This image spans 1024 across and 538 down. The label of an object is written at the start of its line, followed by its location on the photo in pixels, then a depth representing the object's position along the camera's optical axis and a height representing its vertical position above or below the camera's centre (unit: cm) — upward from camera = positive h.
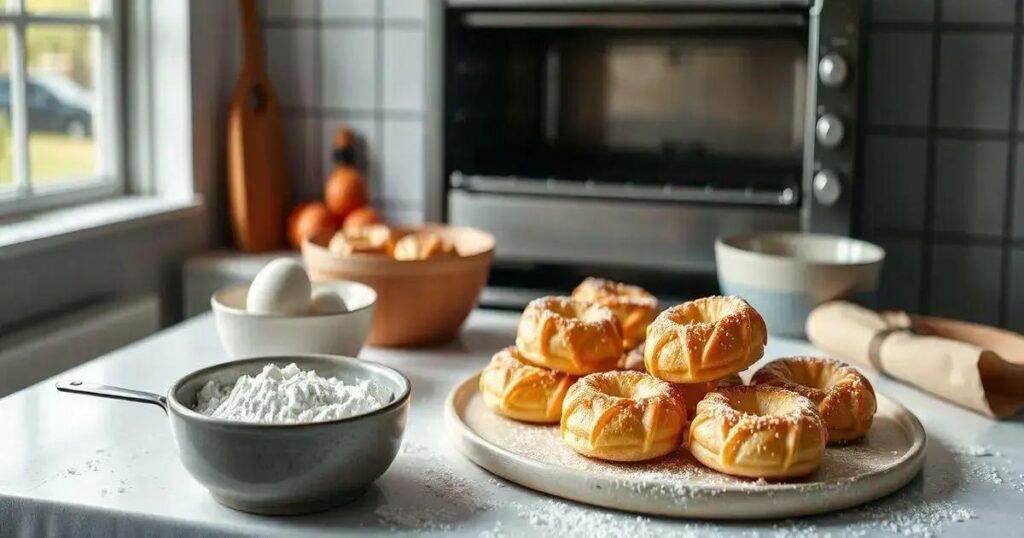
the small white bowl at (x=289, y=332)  119 -21
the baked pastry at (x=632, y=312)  120 -18
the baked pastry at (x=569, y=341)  105 -19
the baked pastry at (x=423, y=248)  140 -14
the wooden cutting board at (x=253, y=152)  225 -4
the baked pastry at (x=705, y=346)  97 -18
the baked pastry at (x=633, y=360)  115 -23
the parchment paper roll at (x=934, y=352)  117 -23
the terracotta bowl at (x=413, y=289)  137 -18
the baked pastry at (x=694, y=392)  103 -23
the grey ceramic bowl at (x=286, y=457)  86 -24
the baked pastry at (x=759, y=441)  90 -24
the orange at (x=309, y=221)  220 -17
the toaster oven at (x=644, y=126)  186 +2
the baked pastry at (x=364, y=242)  142 -14
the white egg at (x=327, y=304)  123 -18
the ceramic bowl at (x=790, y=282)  143 -18
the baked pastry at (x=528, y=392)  105 -24
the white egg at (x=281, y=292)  121 -17
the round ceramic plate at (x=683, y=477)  89 -27
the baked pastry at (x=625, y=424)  94 -24
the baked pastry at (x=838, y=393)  101 -23
